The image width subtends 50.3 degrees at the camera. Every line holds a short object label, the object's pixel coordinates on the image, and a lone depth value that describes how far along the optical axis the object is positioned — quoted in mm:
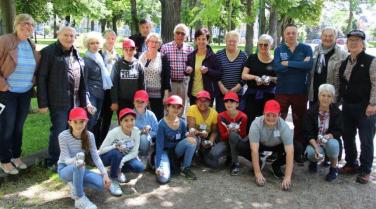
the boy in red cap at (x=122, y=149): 5000
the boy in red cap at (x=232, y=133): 5719
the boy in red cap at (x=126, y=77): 5906
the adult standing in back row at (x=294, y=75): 5848
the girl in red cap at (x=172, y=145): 5422
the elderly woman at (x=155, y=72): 6297
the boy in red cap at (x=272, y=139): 5297
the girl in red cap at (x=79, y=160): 4363
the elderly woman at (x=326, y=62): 5758
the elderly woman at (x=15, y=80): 4855
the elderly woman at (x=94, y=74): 5613
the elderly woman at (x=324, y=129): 5492
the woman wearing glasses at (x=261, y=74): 6121
